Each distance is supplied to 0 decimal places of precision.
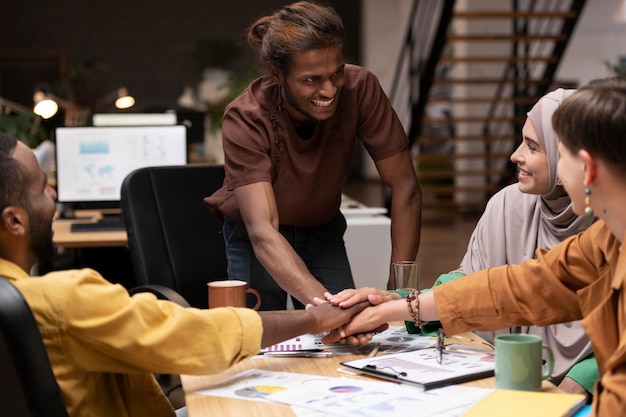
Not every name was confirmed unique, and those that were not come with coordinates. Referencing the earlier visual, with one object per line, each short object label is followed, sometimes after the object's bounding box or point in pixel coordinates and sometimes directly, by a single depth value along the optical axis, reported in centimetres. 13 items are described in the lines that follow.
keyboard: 457
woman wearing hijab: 232
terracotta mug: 208
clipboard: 170
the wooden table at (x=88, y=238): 431
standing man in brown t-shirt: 259
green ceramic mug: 156
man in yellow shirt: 157
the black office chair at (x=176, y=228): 347
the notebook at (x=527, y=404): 145
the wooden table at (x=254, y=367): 157
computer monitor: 495
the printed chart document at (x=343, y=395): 154
